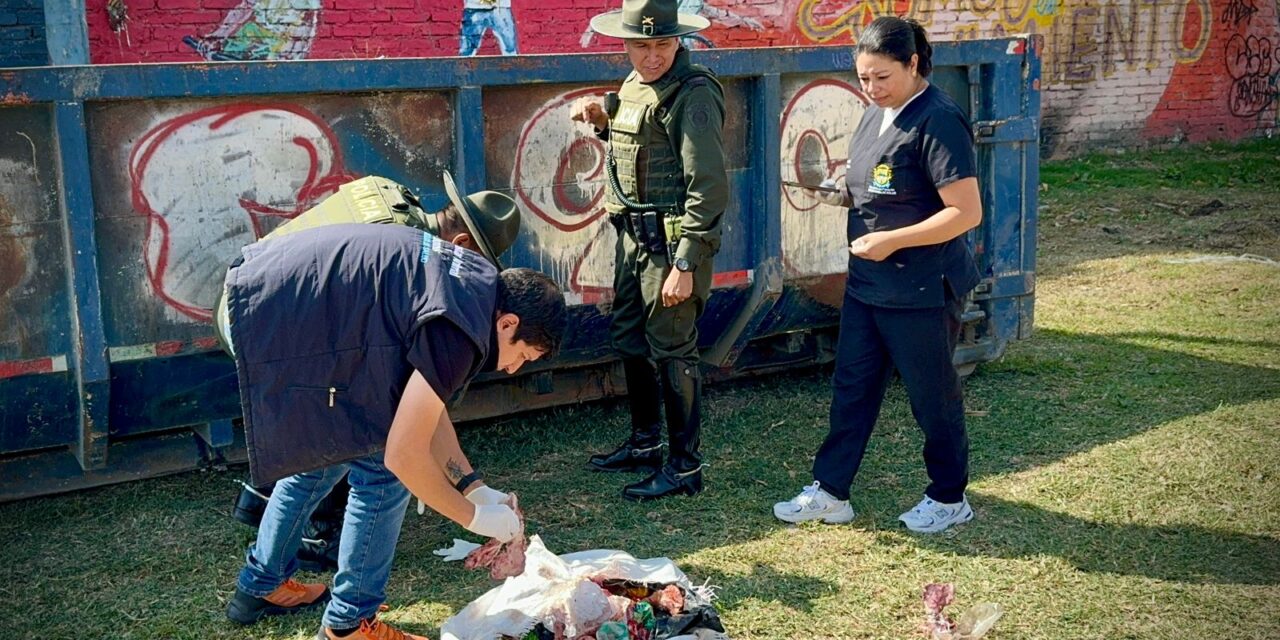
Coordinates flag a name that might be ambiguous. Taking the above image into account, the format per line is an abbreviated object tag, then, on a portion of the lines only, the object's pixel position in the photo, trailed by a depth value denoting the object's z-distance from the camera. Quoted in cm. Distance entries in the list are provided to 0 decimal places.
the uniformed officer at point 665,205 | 427
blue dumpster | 385
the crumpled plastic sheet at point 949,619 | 351
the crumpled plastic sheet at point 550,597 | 336
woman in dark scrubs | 395
